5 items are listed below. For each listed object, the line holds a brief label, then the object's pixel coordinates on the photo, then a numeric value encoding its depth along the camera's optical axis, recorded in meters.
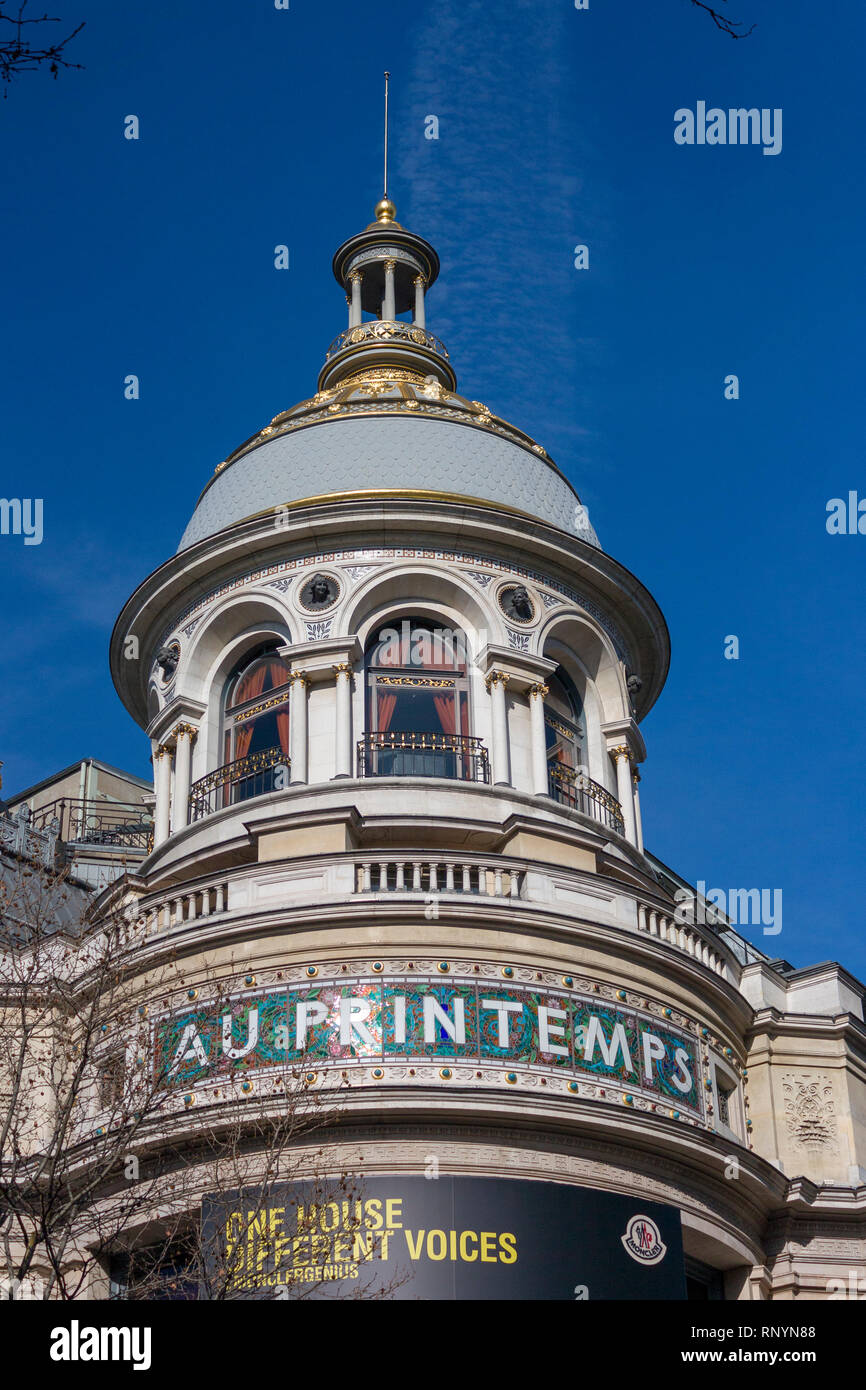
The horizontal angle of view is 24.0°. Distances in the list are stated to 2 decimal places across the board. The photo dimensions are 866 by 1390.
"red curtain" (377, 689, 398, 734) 34.19
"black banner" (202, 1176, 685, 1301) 24.34
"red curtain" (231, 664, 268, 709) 35.91
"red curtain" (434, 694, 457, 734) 34.41
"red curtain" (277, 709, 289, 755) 34.53
